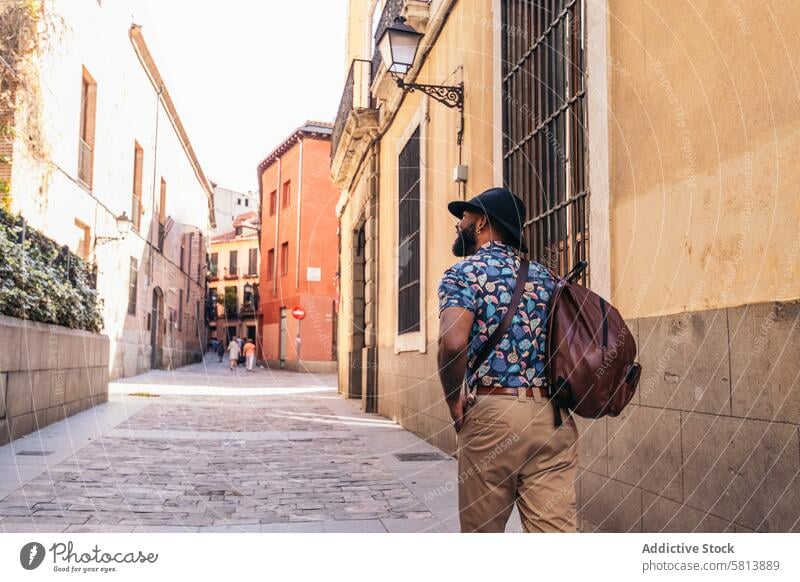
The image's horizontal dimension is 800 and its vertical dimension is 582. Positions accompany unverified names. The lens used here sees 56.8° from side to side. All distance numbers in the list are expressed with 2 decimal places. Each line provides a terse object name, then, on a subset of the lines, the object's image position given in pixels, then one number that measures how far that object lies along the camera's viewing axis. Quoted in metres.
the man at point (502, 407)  2.52
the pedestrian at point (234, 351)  28.80
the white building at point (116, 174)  13.50
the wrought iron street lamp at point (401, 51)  7.75
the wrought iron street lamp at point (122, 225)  17.23
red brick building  30.16
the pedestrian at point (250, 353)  29.48
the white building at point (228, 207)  50.91
